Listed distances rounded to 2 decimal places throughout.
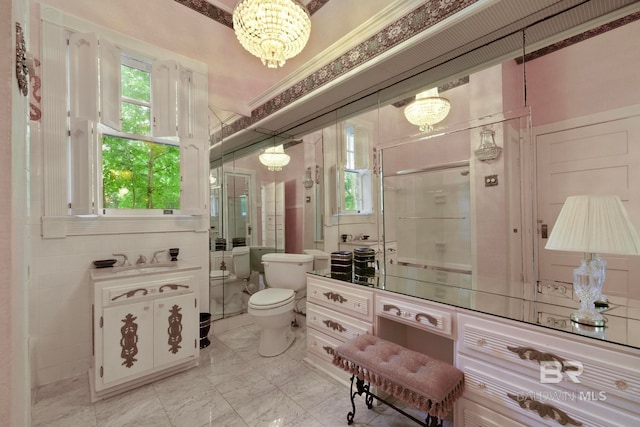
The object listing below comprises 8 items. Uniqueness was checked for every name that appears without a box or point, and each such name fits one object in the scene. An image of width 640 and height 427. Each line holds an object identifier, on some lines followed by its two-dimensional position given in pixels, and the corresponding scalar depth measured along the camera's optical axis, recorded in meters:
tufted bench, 1.34
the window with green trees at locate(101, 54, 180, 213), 2.52
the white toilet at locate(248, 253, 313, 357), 2.51
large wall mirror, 1.52
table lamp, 1.10
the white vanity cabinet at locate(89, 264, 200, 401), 1.97
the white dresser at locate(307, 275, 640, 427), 1.06
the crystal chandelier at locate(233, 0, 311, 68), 1.86
